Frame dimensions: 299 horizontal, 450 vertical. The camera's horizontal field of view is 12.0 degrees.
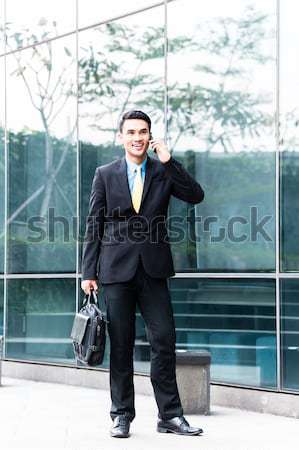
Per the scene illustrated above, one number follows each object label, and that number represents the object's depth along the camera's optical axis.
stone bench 11.03
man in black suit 9.17
